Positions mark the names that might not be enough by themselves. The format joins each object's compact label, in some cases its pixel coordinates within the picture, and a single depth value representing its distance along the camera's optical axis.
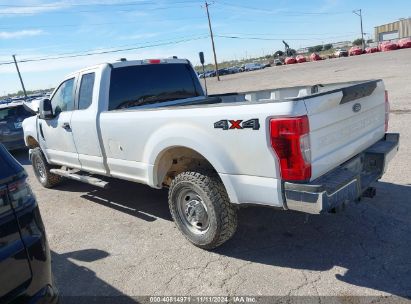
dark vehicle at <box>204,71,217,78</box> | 68.40
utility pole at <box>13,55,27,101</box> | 46.45
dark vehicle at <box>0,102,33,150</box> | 11.44
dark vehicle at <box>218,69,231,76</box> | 72.06
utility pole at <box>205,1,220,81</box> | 51.36
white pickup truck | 3.12
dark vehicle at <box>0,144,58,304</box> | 2.31
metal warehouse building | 95.06
